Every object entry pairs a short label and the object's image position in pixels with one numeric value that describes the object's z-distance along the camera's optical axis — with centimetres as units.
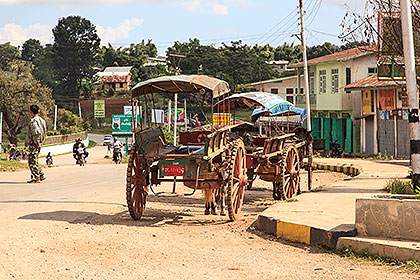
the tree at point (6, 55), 11569
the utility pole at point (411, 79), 1057
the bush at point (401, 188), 1124
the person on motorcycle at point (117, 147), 3919
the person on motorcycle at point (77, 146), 3398
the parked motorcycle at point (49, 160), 3513
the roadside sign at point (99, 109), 8400
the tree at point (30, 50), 14650
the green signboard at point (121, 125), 5350
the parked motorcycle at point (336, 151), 3691
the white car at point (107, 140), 7911
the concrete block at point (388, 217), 752
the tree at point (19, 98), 6340
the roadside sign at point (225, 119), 1124
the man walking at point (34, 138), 1439
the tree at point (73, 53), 10138
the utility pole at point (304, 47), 3059
